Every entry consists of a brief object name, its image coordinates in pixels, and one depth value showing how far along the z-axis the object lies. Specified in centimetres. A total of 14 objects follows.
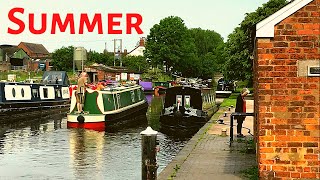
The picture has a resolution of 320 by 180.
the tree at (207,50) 10838
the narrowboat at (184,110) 2588
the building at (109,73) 7400
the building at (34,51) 11016
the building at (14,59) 8105
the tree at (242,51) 4750
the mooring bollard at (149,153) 937
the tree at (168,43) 8900
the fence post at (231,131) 1578
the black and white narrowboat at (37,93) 3244
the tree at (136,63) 9749
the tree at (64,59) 8612
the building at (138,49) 12800
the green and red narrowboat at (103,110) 2489
